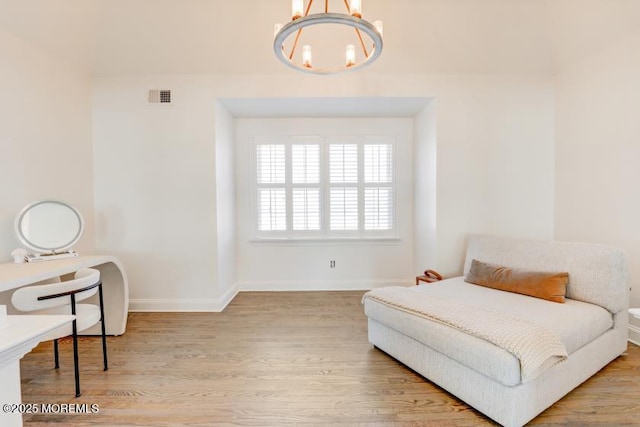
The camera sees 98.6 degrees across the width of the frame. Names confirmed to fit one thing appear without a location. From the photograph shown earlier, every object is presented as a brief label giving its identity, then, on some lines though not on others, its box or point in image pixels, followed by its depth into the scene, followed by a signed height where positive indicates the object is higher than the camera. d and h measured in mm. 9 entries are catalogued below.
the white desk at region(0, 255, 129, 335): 1917 -563
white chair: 1748 -616
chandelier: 2061 +1751
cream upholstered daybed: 1572 -823
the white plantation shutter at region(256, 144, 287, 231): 4113 +282
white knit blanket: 1518 -760
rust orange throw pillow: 2219 -651
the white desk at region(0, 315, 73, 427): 965 -504
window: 4113 +306
